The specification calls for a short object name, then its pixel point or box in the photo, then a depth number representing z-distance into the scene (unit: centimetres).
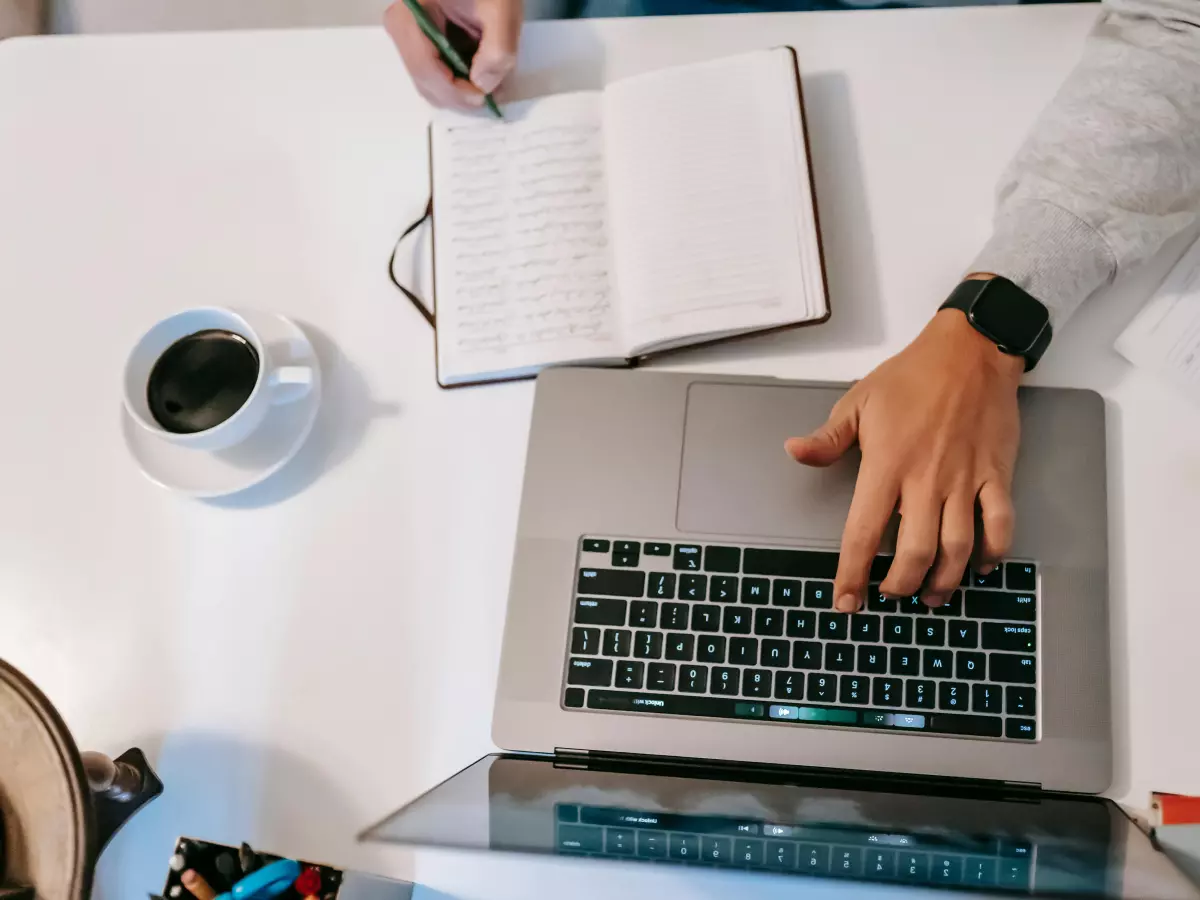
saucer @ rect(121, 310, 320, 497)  67
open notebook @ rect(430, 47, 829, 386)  66
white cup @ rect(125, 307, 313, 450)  63
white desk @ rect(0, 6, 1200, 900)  61
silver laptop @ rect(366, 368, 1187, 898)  50
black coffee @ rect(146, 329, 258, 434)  65
